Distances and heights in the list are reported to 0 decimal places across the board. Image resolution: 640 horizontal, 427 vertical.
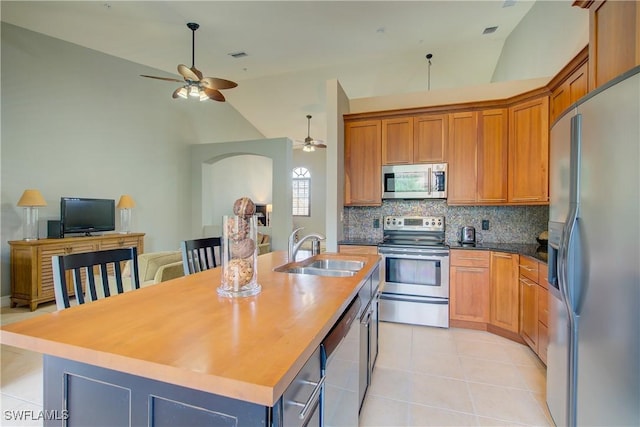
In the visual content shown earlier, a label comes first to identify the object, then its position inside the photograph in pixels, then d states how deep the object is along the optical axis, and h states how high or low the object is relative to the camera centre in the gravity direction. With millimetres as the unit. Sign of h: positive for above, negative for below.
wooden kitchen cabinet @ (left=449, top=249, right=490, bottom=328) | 3248 -822
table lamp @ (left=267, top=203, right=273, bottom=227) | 9796 -120
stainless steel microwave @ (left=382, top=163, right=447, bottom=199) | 3648 +369
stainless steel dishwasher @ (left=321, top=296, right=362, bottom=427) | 1090 -678
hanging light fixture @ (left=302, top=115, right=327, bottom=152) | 7596 +1692
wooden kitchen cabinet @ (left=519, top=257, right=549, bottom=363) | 2457 -828
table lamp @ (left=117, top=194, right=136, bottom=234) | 5172 -22
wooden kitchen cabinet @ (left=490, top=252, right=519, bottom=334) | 3020 -829
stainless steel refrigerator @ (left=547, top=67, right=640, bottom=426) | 1092 -195
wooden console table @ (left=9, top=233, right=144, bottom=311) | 3801 -773
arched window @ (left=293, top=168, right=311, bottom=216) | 10961 +683
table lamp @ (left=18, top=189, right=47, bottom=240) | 3865 -8
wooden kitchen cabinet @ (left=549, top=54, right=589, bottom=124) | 2387 +1062
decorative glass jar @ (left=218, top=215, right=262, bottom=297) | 1316 -199
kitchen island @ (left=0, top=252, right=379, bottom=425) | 722 -380
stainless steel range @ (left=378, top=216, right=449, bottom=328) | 3334 -818
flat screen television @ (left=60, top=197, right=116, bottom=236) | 4355 -83
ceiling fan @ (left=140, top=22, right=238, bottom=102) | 3807 +1683
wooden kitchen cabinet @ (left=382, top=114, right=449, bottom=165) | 3652 +896
